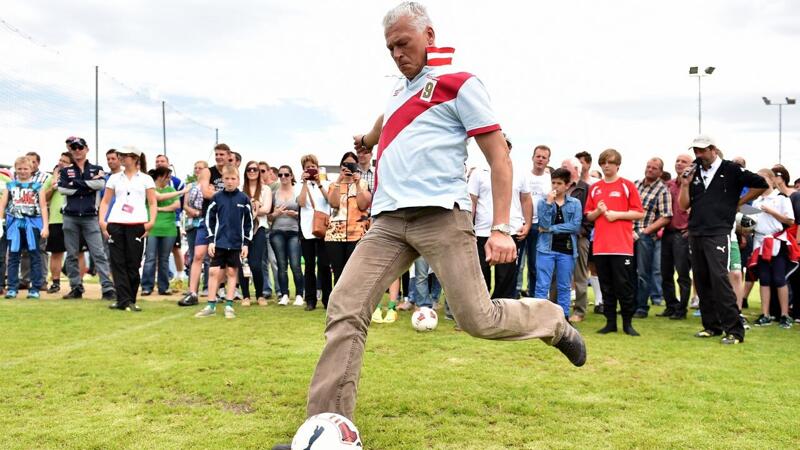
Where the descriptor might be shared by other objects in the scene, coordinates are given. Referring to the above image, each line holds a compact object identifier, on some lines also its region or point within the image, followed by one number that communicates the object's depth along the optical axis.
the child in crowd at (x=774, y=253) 9.27
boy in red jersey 8.11
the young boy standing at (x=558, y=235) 8.72
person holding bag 9.95
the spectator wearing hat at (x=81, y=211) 10.67
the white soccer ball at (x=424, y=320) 7.80
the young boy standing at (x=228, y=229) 9.31
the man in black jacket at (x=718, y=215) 7.48
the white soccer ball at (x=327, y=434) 3.24
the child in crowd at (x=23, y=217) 11.15
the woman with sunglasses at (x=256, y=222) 10.74
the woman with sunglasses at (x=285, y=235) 10.81
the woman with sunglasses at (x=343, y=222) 9.38
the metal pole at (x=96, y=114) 23.62
